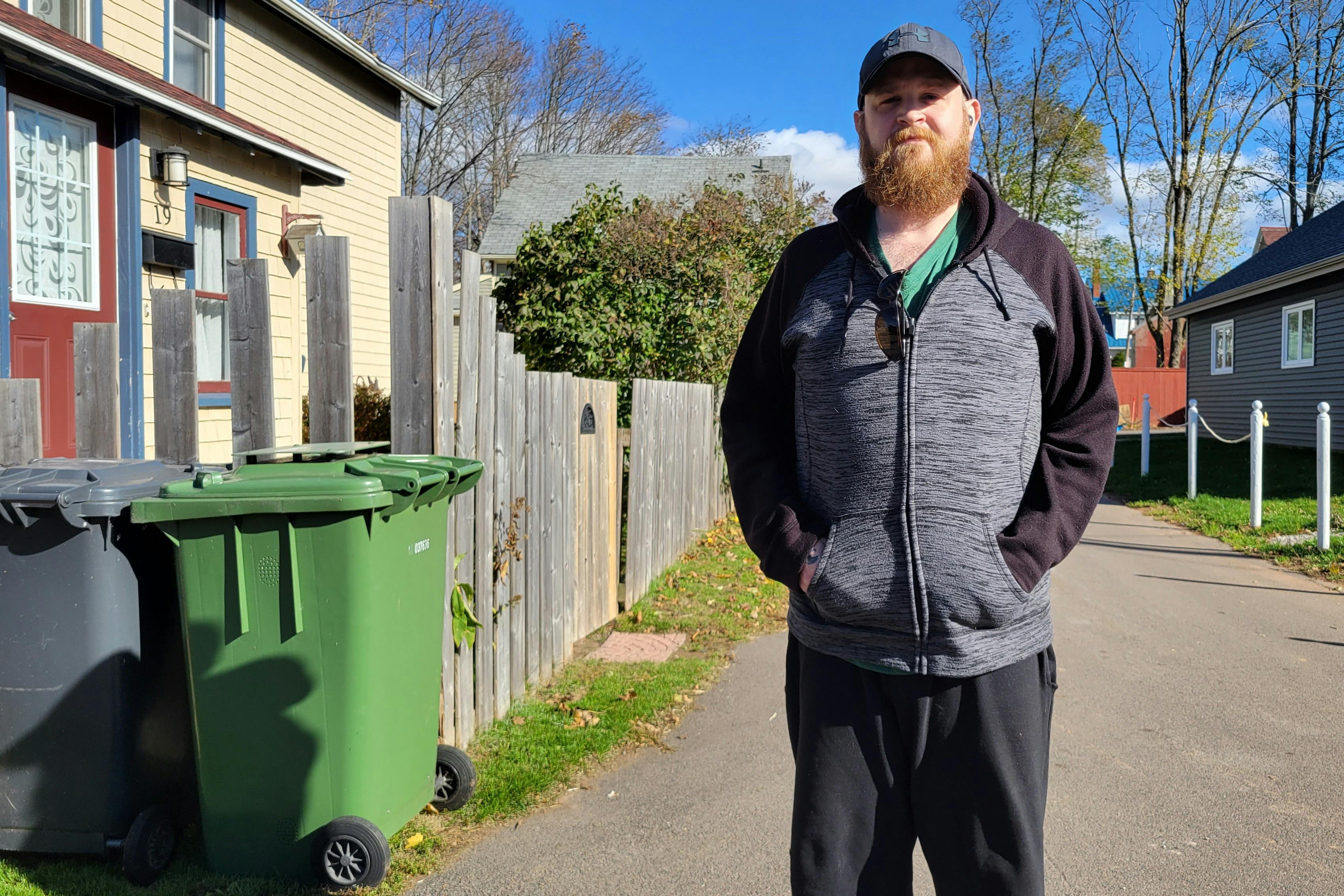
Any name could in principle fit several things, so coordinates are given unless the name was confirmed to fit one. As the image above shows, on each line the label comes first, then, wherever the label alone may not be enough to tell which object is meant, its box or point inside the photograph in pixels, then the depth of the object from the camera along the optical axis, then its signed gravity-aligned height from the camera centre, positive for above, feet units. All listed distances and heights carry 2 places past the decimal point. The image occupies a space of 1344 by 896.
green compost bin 9.80 -2.31
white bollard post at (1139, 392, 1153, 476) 53.01 -1.93
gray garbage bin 10.01 -2.53
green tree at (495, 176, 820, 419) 33.86 +4.08
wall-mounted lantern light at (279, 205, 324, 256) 35.55 +6.18
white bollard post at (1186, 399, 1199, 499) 44.16 -1.22
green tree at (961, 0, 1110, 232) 132.46 +35.02
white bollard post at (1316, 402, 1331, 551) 29.58 -1.86
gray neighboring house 61.21 +5.42
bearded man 6.99 -0.66
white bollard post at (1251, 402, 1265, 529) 33.63 -1.49
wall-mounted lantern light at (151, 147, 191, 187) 28.76 +6.75
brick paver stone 19.83 -4.67
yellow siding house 24.52 +6.92
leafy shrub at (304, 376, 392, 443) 38.93 -0.13
